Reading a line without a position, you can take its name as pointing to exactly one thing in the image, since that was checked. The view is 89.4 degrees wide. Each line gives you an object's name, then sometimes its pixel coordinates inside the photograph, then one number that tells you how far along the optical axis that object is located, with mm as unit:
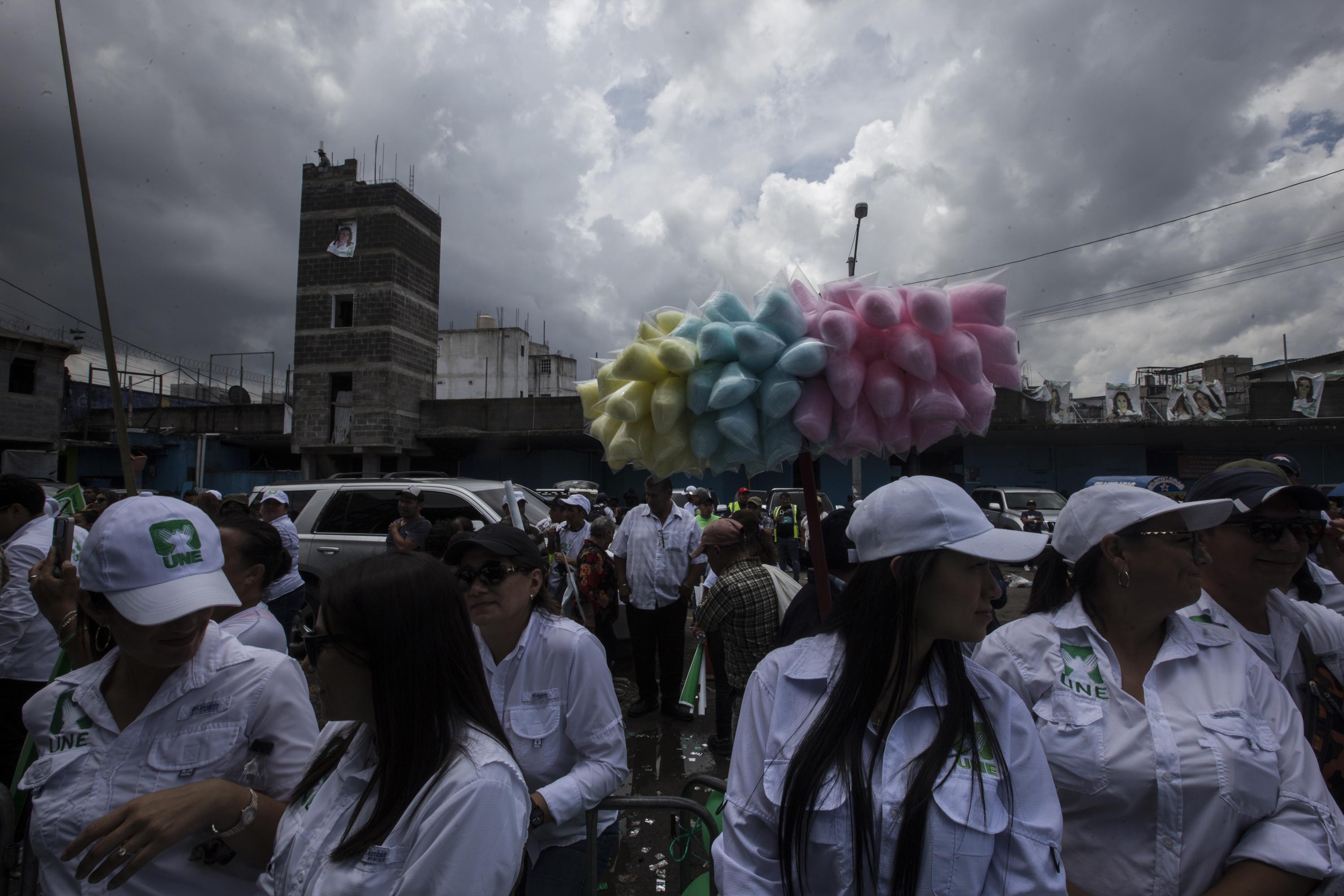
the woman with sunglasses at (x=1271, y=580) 2062
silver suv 7879
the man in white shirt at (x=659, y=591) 5656
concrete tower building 24234
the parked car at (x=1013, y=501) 15727
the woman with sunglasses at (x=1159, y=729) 1552
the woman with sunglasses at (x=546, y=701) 2055
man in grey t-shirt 6375
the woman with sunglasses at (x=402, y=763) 1222
